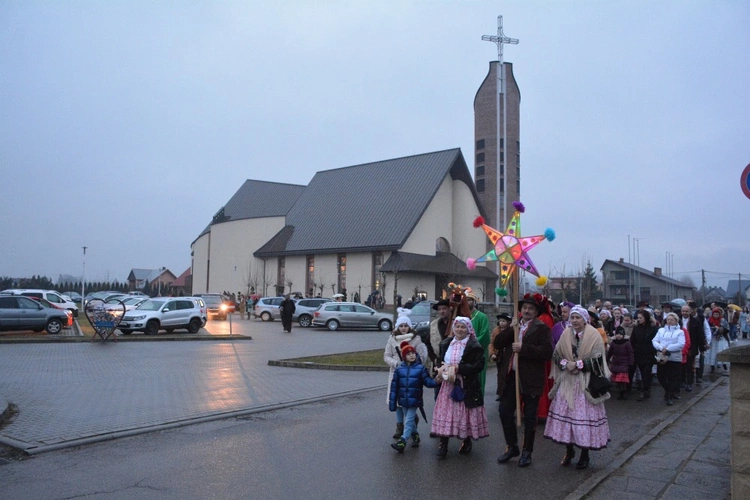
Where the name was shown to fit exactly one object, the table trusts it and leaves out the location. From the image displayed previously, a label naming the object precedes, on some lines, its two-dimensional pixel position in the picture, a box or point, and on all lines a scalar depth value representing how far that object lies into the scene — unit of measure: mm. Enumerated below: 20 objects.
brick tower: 60438
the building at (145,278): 122125
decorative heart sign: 21828
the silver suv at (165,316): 25453
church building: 50656
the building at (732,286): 99962
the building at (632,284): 73062
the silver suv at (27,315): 22578
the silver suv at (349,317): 32375
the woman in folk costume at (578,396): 6680
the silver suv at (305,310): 35094
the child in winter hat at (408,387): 7430
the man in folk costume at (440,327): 7934
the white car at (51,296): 31656
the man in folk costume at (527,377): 6844
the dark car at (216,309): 39125
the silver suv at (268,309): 38531
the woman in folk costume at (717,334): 16744
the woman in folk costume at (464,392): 7039
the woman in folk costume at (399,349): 7707
